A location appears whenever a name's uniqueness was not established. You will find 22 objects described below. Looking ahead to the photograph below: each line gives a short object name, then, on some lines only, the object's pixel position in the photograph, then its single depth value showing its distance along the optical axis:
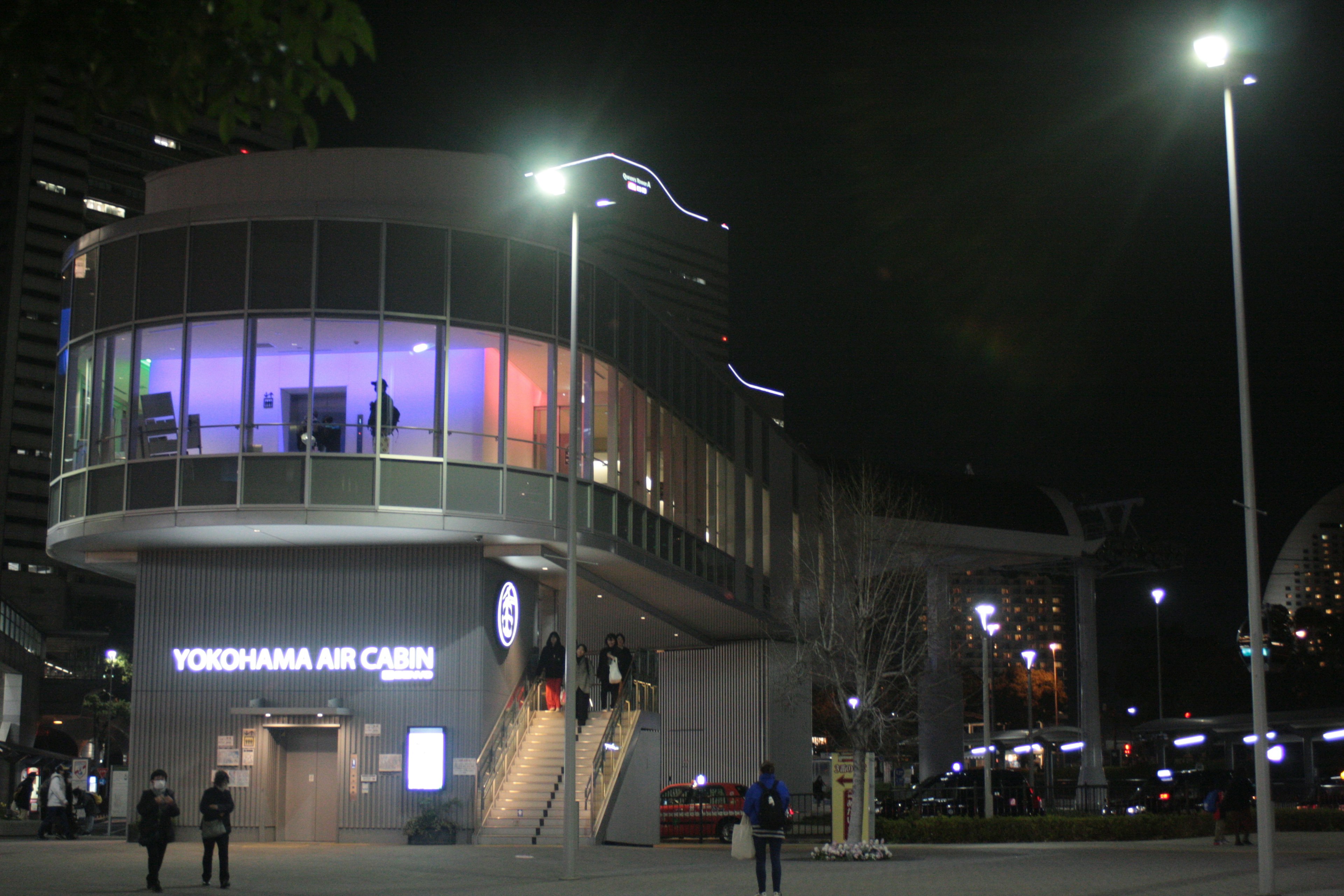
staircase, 27.78
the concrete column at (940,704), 51.69
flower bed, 25.12
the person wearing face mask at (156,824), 17.58
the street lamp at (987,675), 33.47
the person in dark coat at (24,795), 39.53
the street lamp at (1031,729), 50.99
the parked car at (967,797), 37.06
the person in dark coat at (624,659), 31.97
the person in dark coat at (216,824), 18.09
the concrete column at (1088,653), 59.34
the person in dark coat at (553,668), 30.89
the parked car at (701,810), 35.47
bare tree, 30.44
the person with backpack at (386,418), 26.89
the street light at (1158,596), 55.88
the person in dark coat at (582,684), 30.75
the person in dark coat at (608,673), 31.30
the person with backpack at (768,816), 16.47
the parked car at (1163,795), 38.50
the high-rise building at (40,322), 123.88
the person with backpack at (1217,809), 28.50
